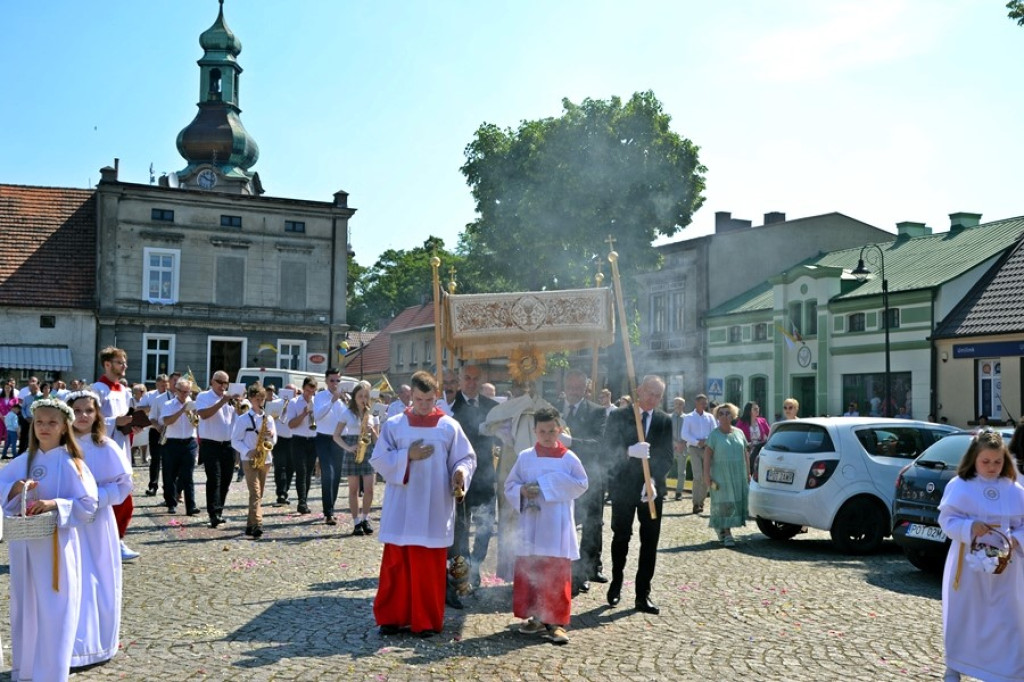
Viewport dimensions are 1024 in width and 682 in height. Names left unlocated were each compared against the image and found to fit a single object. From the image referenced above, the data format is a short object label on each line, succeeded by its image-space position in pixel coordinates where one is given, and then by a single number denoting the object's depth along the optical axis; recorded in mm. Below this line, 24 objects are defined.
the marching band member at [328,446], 14727
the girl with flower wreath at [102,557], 6766
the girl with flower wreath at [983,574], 6590
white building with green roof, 33688
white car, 12742
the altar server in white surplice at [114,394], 11211
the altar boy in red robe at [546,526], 8016
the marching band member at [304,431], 16453
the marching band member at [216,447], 14078
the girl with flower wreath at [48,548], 6266
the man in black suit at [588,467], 9883
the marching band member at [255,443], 13266
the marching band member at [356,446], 13727
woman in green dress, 13438
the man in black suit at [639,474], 9258
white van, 32781
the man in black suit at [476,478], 9891
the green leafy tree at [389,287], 85688
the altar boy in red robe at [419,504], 7992
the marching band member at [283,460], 16980
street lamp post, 28438
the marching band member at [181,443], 14461
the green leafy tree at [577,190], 36719
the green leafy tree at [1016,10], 18859
